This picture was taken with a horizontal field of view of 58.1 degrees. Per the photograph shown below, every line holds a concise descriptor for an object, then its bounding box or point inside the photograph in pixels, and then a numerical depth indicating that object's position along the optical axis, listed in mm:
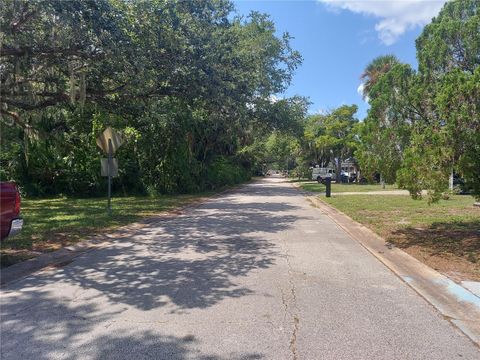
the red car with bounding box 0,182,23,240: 6575
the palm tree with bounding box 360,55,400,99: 39906
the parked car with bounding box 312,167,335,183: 51038
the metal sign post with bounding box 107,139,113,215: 14359
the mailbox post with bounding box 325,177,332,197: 24531
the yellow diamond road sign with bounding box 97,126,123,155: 14438
